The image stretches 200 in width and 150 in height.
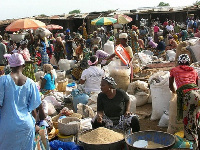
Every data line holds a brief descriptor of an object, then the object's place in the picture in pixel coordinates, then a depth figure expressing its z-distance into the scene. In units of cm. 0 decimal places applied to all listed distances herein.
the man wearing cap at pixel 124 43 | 735
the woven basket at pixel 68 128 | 457
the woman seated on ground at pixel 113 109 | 438
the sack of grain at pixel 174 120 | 476
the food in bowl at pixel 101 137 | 398
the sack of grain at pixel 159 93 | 552
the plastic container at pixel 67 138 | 452
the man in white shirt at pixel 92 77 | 639
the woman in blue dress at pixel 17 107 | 329
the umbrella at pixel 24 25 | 1049
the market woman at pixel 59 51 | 1067
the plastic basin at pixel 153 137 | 389
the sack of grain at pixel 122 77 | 680
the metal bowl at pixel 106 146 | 389
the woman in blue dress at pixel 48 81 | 668
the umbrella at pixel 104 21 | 1388
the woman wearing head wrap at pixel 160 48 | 1180
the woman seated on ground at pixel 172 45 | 1100
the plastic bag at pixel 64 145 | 402
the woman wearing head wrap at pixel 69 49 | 1167
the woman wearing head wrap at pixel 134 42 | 1123
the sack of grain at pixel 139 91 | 641
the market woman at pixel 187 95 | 422
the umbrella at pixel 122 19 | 1479
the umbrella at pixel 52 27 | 1634
